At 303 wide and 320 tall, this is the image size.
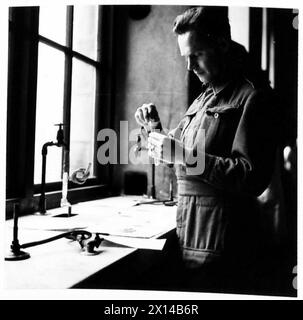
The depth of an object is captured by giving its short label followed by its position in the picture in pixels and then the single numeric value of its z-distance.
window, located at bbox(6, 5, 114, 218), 1.38
